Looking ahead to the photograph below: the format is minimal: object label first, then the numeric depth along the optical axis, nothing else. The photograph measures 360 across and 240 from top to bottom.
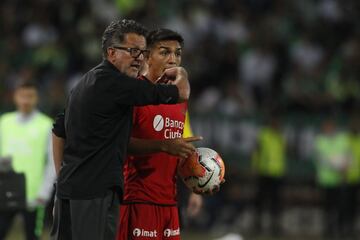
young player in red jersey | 15.66
